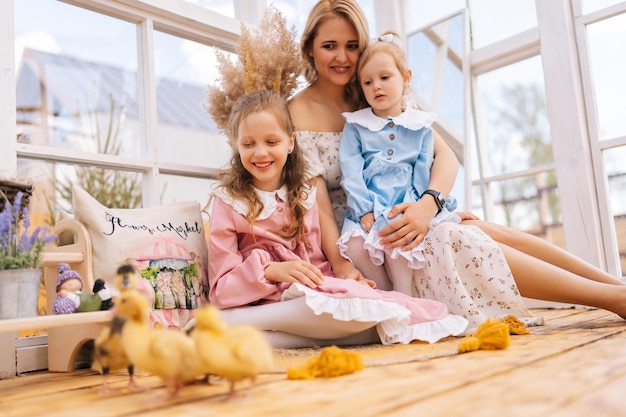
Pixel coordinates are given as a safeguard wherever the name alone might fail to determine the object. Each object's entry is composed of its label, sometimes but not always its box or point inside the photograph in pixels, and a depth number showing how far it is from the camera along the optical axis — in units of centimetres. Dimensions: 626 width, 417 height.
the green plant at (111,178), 195
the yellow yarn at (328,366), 113
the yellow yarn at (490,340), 133
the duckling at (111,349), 100
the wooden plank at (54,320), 109
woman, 170
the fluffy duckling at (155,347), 94
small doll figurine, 131
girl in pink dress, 152
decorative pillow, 161
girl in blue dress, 188
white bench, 147
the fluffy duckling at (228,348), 91
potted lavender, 116
